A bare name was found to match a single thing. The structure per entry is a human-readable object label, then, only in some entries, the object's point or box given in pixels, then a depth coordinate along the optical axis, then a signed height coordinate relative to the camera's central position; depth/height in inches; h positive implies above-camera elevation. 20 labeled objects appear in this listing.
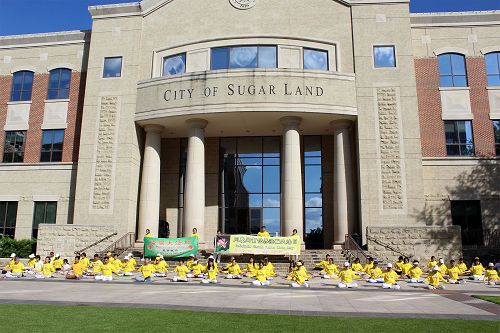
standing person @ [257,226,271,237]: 925.8 -0.5
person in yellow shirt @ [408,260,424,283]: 777.8 -69.3
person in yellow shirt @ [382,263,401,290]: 698.8 -72.3
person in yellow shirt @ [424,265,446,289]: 710.5 -70.6
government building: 1031.0 +275.5
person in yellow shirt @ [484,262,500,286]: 770.5 -70.7
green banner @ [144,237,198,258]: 927.7 -29.4
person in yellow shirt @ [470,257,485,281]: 834.2 -69.1
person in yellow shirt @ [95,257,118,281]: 757.3 -69.4
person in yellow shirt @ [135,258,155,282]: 738.8 -67.1
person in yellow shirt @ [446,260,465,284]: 785.6 -69.2
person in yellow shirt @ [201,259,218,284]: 741.3 -68.2
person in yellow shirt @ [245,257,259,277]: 788.0 -62.3
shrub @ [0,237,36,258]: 1075.9 -37.0
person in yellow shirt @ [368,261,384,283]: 765.0 -70.8
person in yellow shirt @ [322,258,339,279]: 817.7 -68.3
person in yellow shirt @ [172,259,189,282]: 756.0 -70.7
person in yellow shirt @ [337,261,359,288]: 704.4 -70.1
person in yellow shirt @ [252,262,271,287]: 708.0 -73.5
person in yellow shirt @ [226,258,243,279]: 812.0 -69.2
